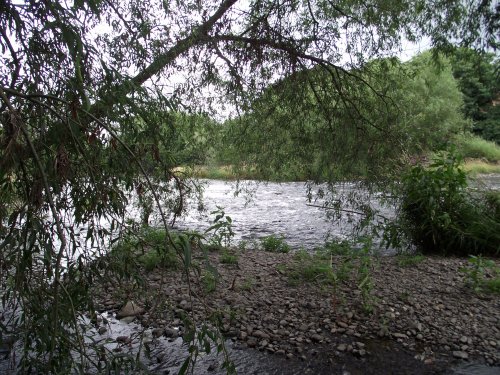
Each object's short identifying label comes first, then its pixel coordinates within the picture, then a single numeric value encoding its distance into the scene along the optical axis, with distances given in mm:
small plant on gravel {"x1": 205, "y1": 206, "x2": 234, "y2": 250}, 6984
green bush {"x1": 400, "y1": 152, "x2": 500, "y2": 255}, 6500
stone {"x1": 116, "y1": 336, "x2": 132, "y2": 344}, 4051
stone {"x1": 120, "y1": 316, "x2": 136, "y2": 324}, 4664
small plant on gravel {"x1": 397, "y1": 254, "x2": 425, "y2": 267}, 5965
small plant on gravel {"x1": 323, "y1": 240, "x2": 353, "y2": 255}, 6598
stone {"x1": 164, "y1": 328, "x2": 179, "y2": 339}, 4285
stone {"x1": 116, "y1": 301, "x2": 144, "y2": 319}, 4758
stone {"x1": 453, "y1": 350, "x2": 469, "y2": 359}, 3760
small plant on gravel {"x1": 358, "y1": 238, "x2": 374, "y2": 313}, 4586
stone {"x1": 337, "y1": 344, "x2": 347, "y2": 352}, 3939
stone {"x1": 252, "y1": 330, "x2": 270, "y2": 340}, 4192
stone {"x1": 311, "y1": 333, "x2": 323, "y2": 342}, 4125
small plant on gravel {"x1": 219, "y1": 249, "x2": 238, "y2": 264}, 6406
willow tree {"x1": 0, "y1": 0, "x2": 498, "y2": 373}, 1719
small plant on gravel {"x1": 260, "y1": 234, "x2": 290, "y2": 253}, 7543
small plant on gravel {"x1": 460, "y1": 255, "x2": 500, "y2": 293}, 4961
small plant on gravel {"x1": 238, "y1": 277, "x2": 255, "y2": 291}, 5320
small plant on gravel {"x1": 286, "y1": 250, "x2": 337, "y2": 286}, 5262
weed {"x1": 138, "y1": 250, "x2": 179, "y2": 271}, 6023
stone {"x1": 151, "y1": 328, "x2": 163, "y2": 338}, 4197
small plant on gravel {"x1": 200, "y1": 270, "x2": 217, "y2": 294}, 5199
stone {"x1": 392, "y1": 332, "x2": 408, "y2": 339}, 4103
